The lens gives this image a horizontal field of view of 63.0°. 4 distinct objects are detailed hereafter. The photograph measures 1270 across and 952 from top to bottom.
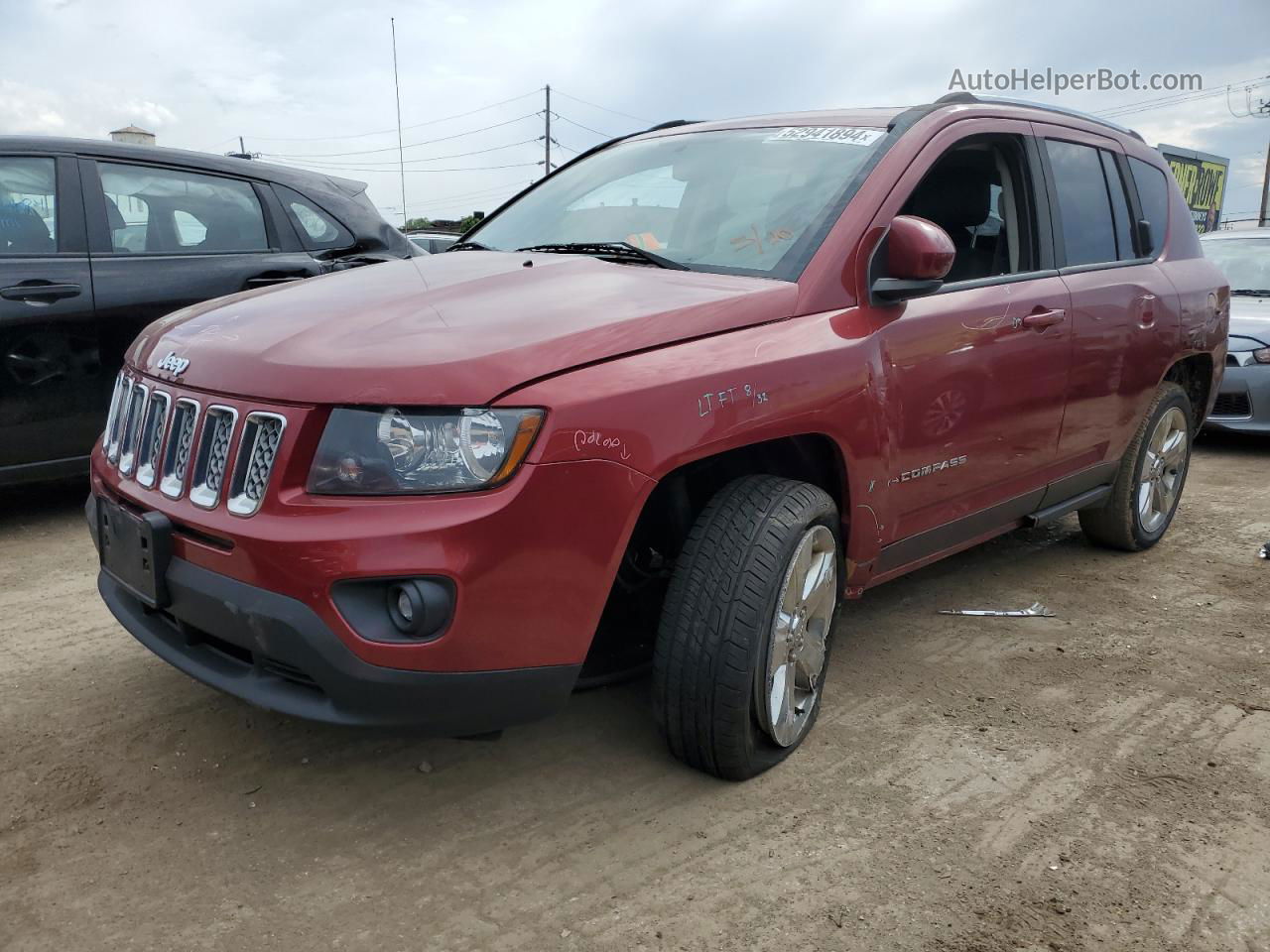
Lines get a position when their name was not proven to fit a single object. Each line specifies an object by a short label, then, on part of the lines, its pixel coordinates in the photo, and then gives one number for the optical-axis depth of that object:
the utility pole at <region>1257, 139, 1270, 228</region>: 41.90
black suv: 4.40
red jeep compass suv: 2.04
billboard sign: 27.17
